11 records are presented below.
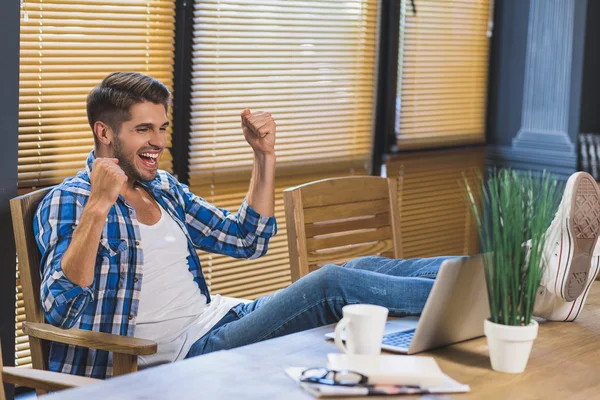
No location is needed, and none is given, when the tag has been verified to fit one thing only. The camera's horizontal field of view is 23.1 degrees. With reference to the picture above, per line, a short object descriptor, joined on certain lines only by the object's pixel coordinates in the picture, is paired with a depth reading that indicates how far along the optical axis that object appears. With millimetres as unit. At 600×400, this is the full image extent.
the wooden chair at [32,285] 3542
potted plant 2571
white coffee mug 2557
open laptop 2678
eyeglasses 2393
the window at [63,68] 4524
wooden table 2343
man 3323
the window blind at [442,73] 7028
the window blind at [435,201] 7190
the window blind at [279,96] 5549
